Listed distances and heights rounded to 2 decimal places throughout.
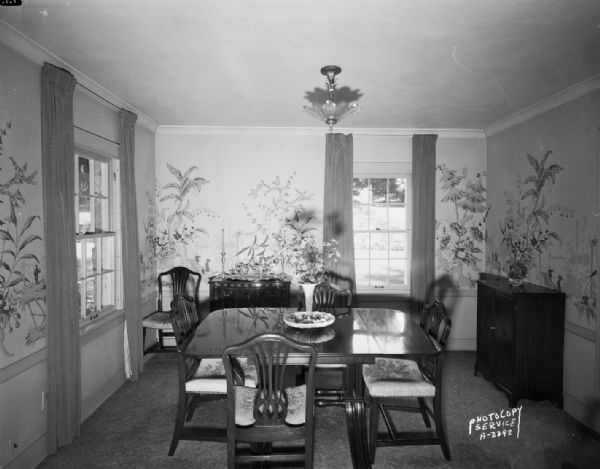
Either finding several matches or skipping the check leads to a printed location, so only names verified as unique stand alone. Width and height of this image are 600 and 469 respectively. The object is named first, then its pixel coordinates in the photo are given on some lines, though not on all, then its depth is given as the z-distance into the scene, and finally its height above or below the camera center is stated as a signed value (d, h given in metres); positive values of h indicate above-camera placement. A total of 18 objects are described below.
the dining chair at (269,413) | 2.40 -1.19
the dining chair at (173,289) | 4.91 -0.90
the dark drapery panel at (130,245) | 4.23 -0.28
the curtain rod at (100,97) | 3.49 +1.15
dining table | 2.70 -0.88
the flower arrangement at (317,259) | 4.88 -0.51
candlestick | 5.39 -0.41
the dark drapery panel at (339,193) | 5.28 +0.35
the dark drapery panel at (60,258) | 2.94 -0.29
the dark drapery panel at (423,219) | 5.31 +0.01
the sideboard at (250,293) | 4.94 -0.90
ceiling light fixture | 3.14 +1.08
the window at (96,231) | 3.75 -0.11
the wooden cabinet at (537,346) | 3.76 -1.18
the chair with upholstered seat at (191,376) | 2.93 -1.19
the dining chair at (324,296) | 4.17 -0.79
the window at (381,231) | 5.55 -0.16
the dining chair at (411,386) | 2.88 -1.20
